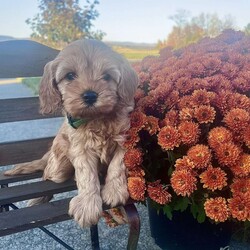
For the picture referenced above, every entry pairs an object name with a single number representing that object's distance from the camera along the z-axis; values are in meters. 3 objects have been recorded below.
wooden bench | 0.46
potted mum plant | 0.41
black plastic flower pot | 0.53
